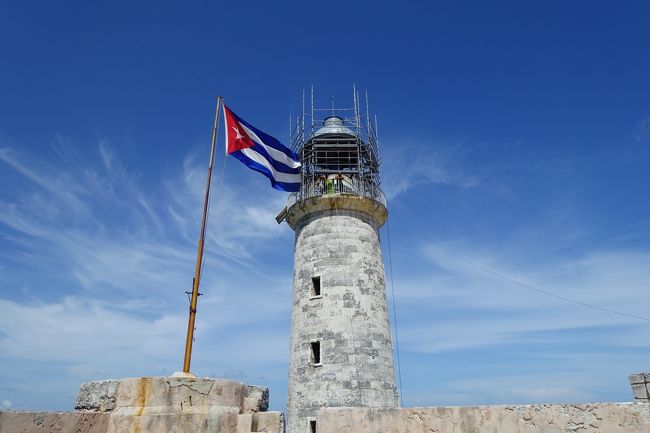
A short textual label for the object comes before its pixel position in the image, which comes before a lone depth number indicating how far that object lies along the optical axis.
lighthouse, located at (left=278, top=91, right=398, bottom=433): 15.85
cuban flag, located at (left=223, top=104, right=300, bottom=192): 11.30
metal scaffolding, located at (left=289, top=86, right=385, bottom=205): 19.42
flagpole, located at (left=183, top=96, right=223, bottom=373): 6.73
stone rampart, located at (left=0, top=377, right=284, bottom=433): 5.85
